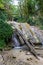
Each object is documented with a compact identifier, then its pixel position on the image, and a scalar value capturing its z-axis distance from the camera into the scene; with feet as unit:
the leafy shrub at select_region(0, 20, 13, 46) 19.23
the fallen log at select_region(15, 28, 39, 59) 14.69
